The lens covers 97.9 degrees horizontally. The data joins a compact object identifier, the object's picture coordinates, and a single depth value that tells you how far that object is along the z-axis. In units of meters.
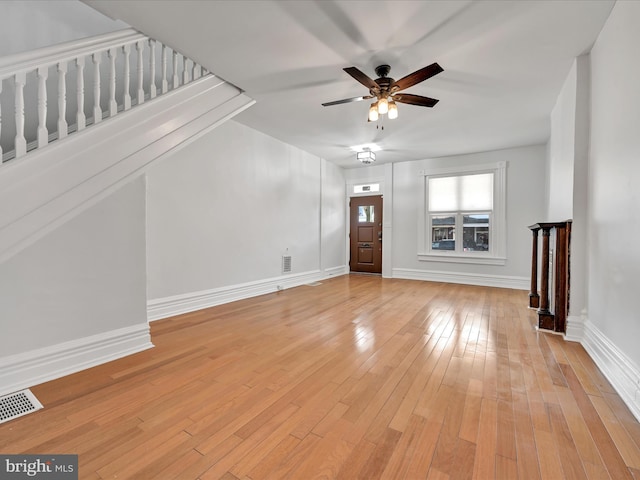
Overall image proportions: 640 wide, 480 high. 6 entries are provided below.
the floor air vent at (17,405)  1.61
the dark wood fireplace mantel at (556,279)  2.91
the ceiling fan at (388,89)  2.54
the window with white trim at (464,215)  5.75
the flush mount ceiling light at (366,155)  5.43
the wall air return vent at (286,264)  5.41
